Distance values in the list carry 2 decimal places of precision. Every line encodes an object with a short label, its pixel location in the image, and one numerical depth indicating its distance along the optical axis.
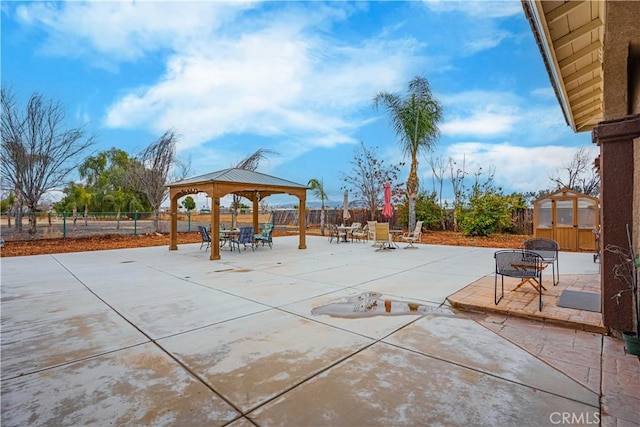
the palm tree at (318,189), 20.44
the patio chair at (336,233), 13.77
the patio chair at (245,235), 10.89
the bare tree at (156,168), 17.29
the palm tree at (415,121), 14.80
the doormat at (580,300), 4.08
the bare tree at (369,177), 19.20
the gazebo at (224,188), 9.53
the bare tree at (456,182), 17.25
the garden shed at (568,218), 10.58
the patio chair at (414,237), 11.27
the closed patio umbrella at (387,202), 13.78
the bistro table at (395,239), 12.56
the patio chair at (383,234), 10.92
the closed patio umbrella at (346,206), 15.28
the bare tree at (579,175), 18.06
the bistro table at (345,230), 13.72
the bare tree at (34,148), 12.26
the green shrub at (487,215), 14.85
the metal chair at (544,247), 5.74
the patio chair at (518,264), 4.38
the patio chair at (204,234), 10.38
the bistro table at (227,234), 11.48
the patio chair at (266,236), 11.62
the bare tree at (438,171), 18.86
